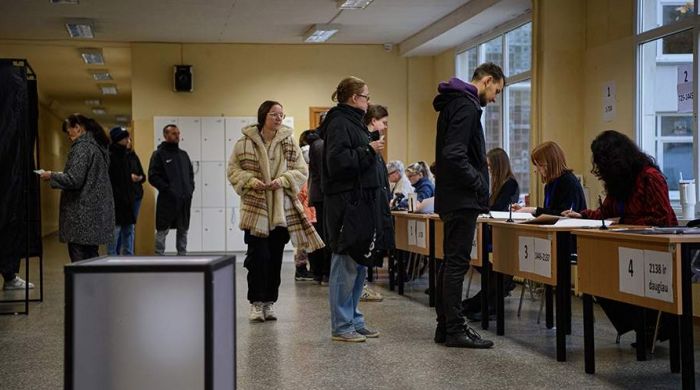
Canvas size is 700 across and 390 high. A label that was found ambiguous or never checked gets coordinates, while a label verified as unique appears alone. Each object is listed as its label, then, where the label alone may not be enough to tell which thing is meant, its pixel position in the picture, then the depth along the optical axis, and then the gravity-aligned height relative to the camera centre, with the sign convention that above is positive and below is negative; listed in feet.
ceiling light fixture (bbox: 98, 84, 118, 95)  58.70 +7.17
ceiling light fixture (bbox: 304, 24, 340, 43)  36.47 +6.76
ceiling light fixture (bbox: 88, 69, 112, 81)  51.27 +7.03
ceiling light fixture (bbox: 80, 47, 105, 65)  42.11 +6.70
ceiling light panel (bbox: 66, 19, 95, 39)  35.09 +6.62
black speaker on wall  40.11 +5.20
